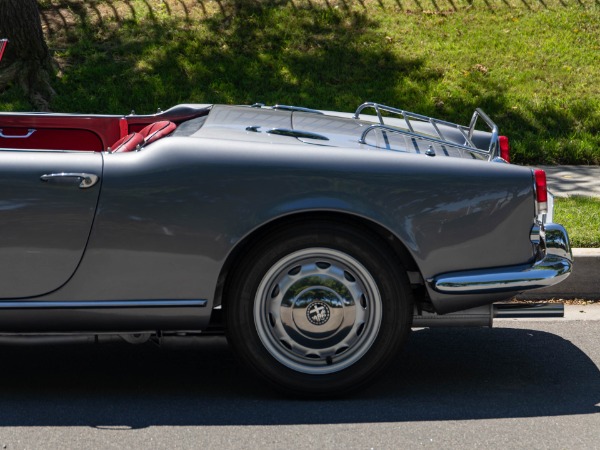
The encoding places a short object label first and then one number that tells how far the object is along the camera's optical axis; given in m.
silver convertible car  7.16
